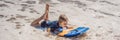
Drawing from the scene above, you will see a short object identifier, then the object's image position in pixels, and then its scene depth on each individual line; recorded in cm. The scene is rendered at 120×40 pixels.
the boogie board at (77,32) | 789
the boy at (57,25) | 795
